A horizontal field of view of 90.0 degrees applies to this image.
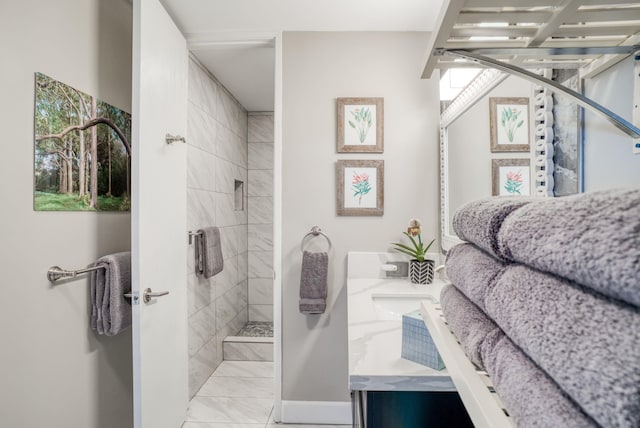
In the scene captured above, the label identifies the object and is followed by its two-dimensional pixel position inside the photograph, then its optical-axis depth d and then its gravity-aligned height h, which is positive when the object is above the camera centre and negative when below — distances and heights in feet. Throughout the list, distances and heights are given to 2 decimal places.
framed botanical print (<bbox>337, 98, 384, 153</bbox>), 6.24 +1.78
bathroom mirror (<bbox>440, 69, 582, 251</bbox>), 2.70 +0.80
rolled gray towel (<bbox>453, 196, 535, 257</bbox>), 1.14 -0.01
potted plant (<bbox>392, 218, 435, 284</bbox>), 5.66 -0.70
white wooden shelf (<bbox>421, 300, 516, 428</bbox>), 1.07 -0.65
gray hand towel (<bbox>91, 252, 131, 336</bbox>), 4.33 -1.13
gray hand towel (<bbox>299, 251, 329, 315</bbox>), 5.95 -1.28
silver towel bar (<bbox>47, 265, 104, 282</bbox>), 3.77 -0.70
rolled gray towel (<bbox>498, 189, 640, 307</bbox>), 0.58 -0.05
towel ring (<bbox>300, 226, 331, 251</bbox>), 6.28 -0.34
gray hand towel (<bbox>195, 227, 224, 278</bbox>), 7.15 -0.86
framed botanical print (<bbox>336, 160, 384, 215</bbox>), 6.23 +0.57
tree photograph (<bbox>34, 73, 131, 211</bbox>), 3.68 +0.86
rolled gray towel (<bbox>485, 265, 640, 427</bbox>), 0.57 -0.27
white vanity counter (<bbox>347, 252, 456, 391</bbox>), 2.61 -1.29
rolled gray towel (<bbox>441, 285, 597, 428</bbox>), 0.73 -0.45
